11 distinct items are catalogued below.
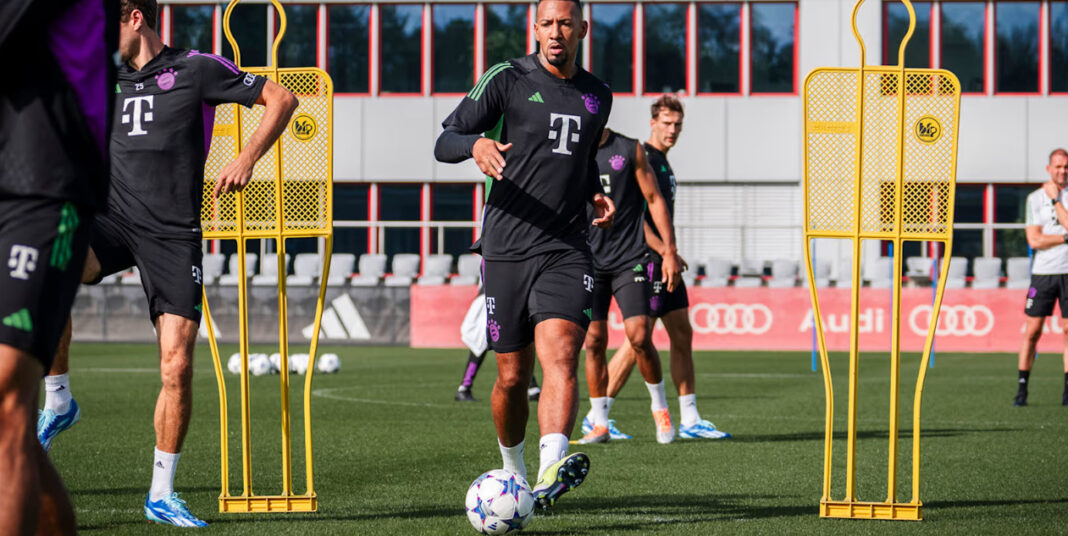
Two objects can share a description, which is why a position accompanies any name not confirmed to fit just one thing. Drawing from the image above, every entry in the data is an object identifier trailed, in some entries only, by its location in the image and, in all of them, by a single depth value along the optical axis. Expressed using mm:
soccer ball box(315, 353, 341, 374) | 34656
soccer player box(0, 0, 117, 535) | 6359
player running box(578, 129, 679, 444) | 18875
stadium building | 62125
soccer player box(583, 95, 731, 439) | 19672
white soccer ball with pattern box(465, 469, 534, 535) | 10891
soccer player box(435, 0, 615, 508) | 11828
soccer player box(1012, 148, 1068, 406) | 25547
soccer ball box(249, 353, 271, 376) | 33781
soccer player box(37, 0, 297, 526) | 11703
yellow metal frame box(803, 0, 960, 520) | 12164
